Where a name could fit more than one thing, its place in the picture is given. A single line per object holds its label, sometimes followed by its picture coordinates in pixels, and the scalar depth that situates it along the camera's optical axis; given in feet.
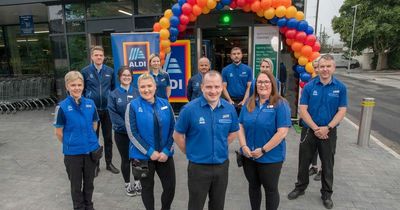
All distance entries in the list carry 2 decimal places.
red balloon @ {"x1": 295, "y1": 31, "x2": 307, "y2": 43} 20.63
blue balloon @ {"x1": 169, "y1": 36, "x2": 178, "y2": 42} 22.62
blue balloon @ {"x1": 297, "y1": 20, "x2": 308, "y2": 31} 20.51
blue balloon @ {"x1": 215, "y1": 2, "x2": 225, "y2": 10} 21.42
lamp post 95.51
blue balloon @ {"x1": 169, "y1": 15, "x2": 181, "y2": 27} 21.72
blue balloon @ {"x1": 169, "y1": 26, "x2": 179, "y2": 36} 22.12
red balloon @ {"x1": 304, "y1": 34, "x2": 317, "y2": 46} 20.60
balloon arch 20.59
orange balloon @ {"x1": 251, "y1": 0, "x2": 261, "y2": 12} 20.57
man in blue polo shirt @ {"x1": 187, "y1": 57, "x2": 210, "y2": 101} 16.14
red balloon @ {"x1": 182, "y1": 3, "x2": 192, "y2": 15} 21.26
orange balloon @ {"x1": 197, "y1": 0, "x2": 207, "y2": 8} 20.82
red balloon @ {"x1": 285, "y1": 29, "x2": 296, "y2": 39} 20.89
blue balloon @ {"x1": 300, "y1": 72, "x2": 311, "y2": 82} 21.17
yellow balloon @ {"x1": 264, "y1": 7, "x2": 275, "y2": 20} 20.59
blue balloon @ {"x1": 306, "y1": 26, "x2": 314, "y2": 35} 20.61
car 126.25
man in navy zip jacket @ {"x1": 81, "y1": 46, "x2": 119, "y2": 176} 15.25
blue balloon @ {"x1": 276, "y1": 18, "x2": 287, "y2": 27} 20.83
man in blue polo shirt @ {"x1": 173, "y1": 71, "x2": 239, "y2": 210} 8.91
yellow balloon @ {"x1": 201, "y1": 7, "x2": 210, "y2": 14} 21.35
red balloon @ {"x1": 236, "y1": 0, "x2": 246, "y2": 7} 20.82
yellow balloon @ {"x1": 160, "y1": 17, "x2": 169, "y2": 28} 22.11
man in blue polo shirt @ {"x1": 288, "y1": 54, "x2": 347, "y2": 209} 12.07
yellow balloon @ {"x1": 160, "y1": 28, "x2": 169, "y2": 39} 21.97
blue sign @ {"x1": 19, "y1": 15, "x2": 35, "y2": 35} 38.73
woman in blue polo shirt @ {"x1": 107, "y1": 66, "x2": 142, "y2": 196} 13.10
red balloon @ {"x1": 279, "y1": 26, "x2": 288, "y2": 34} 21.29
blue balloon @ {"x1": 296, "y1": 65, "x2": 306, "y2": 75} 21.49
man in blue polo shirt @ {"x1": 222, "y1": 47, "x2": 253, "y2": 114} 17.58
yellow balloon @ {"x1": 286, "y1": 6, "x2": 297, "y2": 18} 20.39
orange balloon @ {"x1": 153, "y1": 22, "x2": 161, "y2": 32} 22.40
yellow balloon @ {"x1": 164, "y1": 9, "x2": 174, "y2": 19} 22.14
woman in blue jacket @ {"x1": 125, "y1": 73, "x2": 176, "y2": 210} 10.20
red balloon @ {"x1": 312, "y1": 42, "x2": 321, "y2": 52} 20.94
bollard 20.58
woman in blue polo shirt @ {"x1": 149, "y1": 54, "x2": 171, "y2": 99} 15.60
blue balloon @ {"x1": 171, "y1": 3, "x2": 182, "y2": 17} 21.59
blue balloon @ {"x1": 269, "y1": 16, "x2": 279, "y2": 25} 21.32
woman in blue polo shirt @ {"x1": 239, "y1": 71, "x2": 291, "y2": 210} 10.00
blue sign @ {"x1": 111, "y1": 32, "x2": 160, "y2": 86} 20.65
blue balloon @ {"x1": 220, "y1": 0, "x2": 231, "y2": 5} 20.97
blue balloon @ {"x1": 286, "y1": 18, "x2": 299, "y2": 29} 20.56
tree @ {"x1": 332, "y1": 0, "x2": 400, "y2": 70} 90.79
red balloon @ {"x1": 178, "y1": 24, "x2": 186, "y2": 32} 22.35
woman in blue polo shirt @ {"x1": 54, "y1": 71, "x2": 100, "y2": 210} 11.03
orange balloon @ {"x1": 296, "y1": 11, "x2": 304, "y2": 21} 20.55
